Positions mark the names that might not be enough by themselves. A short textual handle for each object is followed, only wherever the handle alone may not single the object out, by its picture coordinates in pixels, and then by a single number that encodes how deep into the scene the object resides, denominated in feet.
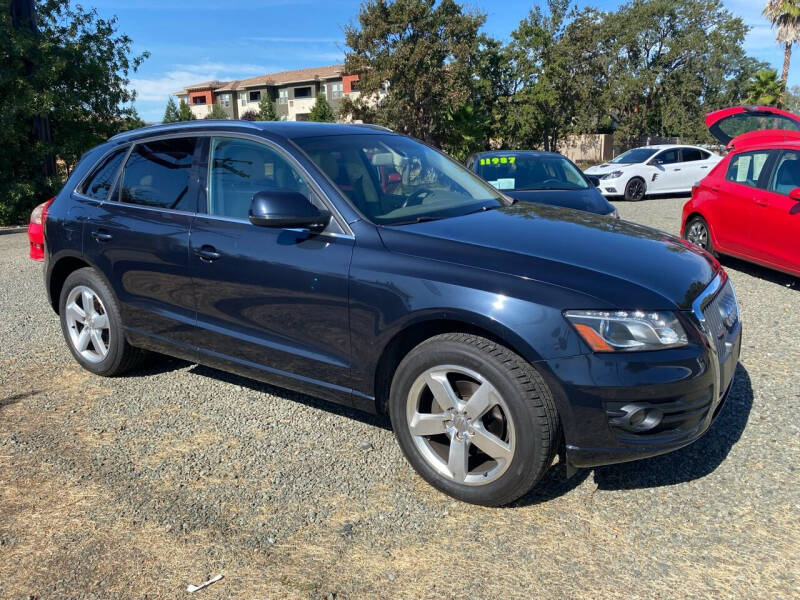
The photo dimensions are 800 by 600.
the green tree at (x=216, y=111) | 226.05
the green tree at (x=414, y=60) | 105.60
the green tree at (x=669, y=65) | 132.05
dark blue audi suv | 9.11
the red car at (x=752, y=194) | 22.75
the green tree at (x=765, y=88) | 139.78
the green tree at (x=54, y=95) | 49.39
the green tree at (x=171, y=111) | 229.66
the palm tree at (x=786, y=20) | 139.03
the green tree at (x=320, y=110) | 172.18
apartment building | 223.51
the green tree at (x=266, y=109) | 196.24
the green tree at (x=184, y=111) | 221.21
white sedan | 56.65
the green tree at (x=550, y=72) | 119.55
